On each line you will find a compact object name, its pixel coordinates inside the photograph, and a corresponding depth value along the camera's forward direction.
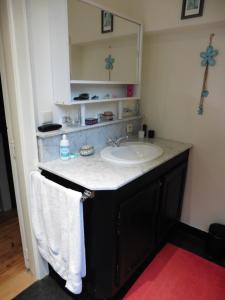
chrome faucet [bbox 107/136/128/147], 1.81
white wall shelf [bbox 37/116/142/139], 1.36
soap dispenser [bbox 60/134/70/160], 1.45
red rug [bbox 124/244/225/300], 1.52
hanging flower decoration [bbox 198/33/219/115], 1.68
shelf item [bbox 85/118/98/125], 1.67
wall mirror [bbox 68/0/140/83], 1.45
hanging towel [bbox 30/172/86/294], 1.16
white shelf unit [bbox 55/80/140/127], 1.57
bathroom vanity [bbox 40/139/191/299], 1.19
